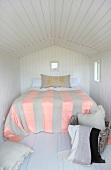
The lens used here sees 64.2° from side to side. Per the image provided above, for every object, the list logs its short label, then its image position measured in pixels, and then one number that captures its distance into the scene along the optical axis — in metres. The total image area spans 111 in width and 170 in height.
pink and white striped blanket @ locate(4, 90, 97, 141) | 1.54
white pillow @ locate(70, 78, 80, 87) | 2.48
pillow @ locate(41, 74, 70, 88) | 2.42
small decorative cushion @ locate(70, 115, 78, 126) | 1.42
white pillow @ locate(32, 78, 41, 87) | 2.48
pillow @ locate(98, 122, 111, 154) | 1.13
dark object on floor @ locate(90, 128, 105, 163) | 1.07
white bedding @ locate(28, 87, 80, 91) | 2.31
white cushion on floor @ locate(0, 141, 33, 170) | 0.96
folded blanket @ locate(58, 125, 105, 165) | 1.07
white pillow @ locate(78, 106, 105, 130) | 1.30
